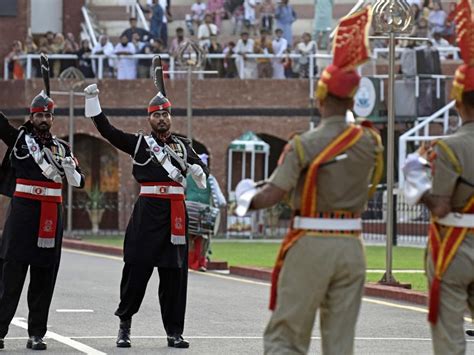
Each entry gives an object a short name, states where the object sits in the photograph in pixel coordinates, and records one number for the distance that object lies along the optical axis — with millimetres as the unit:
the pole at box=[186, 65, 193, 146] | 31469
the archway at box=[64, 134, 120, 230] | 47594
